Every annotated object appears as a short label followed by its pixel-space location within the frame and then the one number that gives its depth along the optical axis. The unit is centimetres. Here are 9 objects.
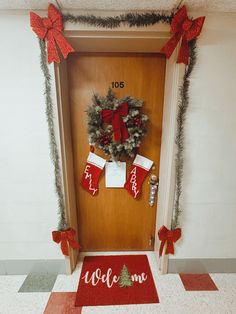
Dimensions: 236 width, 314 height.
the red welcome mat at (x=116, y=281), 135
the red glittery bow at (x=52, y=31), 111
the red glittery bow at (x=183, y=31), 111
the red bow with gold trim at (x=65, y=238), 145
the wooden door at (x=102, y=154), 147
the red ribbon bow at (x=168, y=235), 146
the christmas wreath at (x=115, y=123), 139
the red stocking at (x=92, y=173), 160
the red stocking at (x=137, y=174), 161
